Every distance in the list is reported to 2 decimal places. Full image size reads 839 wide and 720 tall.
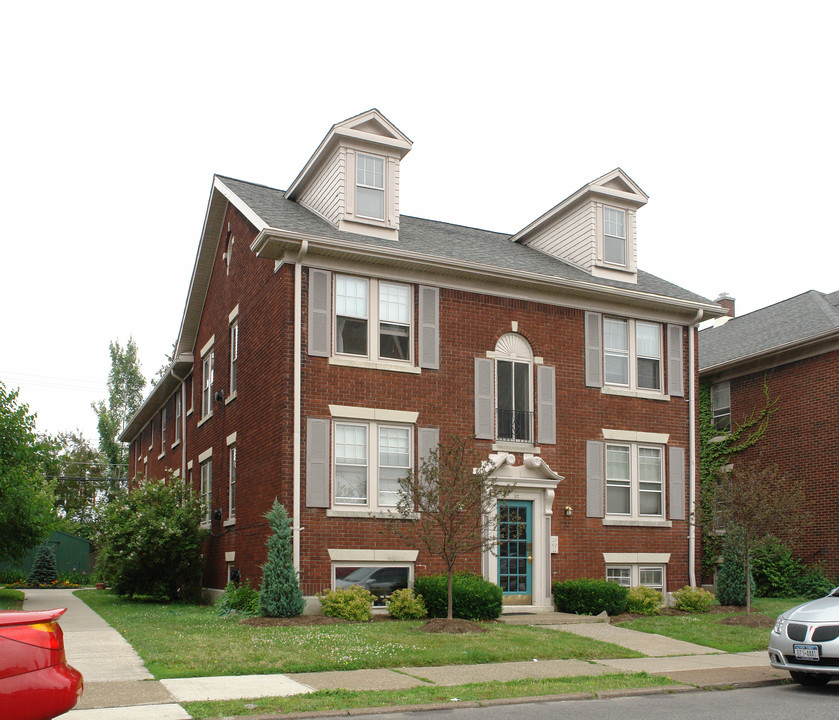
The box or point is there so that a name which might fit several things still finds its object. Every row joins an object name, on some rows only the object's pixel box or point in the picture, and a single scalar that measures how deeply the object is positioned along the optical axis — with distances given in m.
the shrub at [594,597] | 18.06
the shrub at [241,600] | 17.14
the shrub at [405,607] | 16.59
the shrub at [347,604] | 16.03
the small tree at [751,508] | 16.72
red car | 5.83
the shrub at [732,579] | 19.25
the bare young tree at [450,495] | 14.97
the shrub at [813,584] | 21.82
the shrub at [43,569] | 37.38
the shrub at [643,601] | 18.55
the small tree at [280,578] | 15.82
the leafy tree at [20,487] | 19.41
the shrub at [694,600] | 19.12
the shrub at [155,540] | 21.88
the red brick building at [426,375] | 17.36
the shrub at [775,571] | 22.81
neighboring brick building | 22.67
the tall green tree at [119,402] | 54.91
